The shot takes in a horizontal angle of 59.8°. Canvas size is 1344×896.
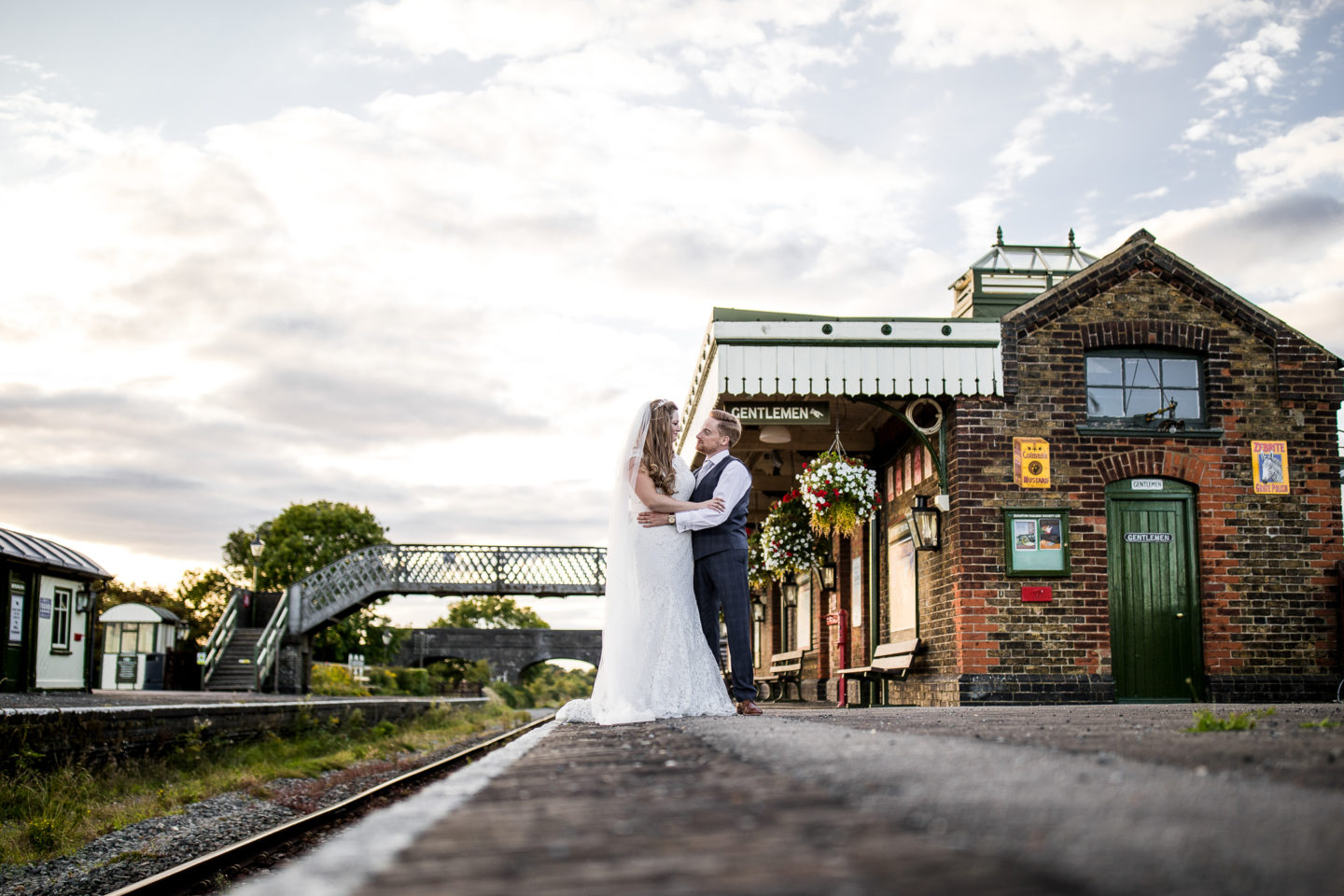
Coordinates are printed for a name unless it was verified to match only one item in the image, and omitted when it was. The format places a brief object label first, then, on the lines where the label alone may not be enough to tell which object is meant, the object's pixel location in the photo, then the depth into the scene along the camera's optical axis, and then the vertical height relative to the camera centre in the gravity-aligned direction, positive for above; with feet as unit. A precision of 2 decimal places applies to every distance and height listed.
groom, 23.66 +1.13
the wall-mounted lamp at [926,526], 41.98 +2.59
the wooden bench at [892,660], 43.88 -2.42
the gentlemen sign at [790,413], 44.01 +6.88
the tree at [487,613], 333.01 -5.08
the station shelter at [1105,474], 40.37 +4.43
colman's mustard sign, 41.14 +4.76
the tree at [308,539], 211.00 +10.37
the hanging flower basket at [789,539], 53.42 +2.63
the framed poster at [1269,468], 42.14 +4.75
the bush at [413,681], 145.07 -10.74
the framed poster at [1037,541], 40.45 +1.98
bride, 22.40 -0.18
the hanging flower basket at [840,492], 42.42 +3.85
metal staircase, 107.55 -5.63
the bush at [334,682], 114.32 -8.87
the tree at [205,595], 245.45 -0.01
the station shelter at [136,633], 136.22 -4.77
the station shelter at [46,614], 75.31 -1.41
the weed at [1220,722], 13.26 -1.41
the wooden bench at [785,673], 67.92 -4.48
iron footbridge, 107.45 +1.66
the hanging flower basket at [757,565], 56.90 +1.59
